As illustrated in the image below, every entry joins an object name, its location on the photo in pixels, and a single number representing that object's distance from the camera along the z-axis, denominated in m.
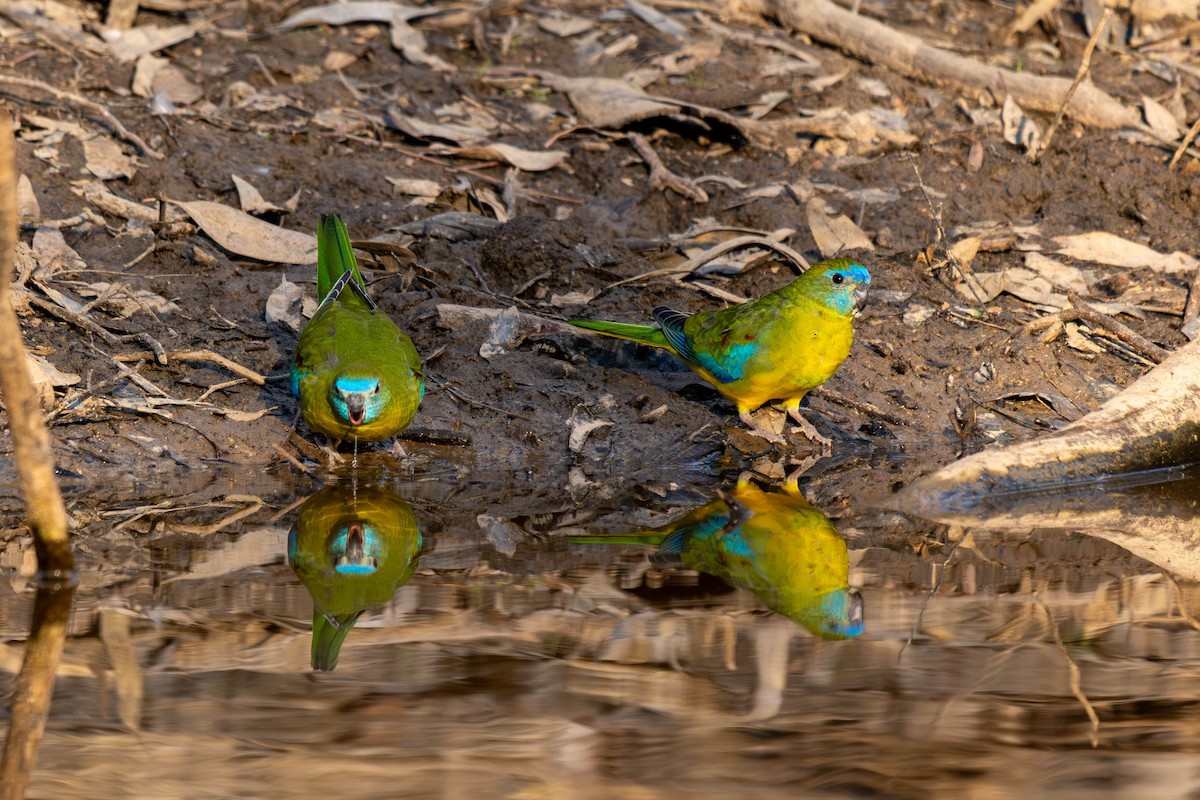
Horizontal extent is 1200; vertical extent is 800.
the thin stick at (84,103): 16.62
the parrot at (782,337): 12.57
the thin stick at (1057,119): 17.25
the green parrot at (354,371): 11.48
